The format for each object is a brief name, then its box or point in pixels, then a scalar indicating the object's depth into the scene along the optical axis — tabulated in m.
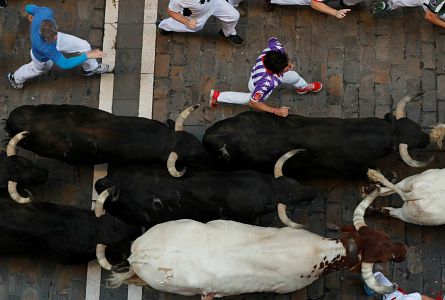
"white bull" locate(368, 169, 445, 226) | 8.57
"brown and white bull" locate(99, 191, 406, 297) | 8.12
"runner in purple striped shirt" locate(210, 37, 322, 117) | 8.89
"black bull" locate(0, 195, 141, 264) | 8.86
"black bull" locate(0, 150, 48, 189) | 9.27
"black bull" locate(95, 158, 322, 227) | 8.80
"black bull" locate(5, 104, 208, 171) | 9.12
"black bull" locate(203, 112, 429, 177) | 8.98
